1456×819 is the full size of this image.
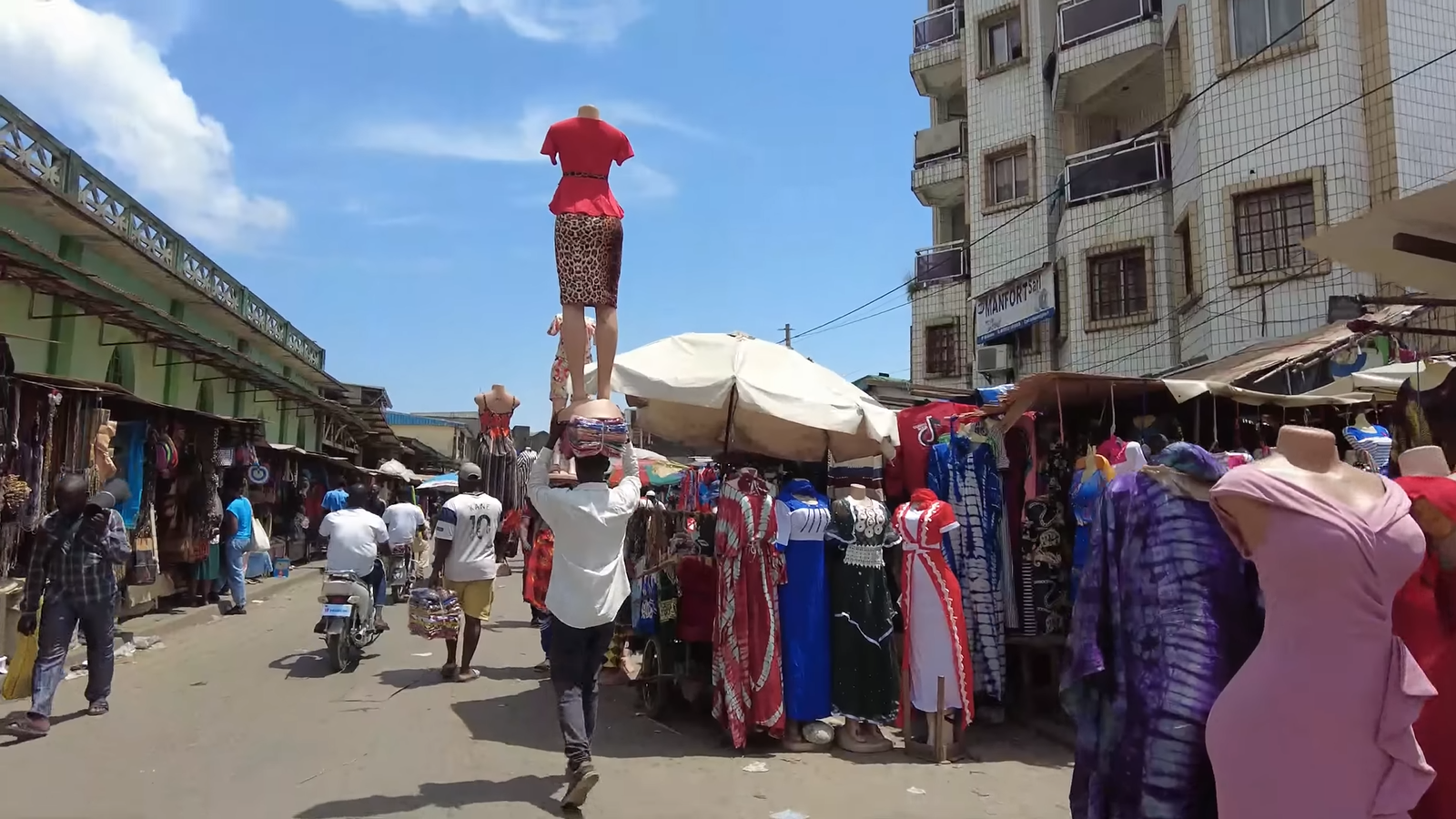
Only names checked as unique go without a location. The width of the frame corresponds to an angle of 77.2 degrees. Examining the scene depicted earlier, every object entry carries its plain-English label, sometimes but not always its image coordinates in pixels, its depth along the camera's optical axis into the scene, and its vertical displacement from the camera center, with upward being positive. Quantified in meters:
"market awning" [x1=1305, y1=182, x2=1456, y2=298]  4.00 +1.28
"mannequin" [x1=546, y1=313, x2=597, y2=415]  6.99 +0.93
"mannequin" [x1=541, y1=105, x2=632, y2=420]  5.42 +1.66
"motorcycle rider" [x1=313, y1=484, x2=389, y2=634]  9.06 -0.45
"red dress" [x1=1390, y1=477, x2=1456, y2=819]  2.77 -0.40
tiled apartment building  12.77 +5.69
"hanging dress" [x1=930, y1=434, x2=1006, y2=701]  6.75 -0.34
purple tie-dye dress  2.85 -0.44
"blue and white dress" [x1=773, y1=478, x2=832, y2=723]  6.24 -0.72
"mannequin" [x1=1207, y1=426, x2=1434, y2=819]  2.52 -0.46
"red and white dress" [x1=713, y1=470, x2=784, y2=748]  6.12 -0.81
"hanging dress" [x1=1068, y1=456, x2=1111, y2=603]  6.02 +0.03
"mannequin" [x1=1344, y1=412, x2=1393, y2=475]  6.14 +0.44
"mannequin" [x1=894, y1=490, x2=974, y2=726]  6.09 -0.76
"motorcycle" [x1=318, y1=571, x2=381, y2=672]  8.67 -1.17
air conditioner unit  18.94 +3.01
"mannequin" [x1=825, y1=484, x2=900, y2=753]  6.29 -0.87
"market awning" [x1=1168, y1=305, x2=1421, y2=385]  8.30 +1.59
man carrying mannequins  4.97 -0.49
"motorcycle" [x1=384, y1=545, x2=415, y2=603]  15.03 -1.33
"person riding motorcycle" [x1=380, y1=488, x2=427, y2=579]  12.04 -0.36
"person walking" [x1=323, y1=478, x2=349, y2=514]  10.47 -0.06
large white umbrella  6.50 +0.80
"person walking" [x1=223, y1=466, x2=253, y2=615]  12.49 -0.70
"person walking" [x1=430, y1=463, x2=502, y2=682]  8.12 -0.56
